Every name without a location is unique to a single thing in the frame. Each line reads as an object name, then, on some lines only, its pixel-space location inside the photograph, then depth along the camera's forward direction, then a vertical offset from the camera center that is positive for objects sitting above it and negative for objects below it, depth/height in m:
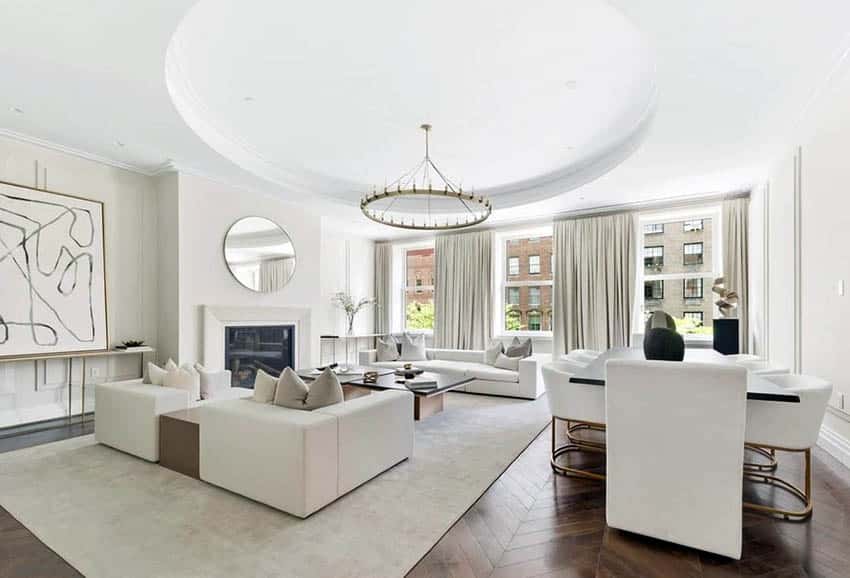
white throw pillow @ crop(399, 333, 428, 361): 6.79 -0.97
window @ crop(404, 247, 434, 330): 8.74 +0.01
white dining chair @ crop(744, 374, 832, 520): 2.15 -0.70
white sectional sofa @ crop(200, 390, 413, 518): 2.34 -0.95
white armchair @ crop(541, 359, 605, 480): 2.84 -0.76
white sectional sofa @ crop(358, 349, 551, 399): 5.50 -1.14
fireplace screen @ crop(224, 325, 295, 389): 5.51 -0.83
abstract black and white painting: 4.02 +0.16
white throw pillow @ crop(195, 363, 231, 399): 3.98 -0.89
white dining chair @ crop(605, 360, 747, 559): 1.87 -0.75
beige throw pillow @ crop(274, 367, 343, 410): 2.68 -0.65
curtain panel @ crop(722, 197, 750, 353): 5.56 +0.46
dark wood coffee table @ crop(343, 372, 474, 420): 4.19 -0.99
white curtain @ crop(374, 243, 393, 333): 8.85 +0.09
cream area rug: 1.94 -1.25
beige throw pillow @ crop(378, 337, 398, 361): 6.77 -0.97
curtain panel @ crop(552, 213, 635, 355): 6.31 +0.11
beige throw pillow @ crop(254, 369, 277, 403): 2.80 -0.65
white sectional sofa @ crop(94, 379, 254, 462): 3.17 -0.95
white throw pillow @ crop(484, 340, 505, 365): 6.25 -0.93
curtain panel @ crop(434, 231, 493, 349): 7.62 -0.03
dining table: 1.99 -0.53
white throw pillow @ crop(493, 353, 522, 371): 5.83 -1.01
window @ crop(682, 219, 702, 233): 6.22 +0.93
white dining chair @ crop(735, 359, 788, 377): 2.95 -0.58
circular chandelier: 5.79 +1.29
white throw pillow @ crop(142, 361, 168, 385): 3.59 -0.72
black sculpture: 2.48 -0.30
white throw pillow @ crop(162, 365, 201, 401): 3.55 -0.76
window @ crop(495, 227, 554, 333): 7.42 +0.11
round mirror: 5.53 +0.49
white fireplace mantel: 5.14 -0.43
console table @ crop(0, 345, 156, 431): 4.05 -0.66
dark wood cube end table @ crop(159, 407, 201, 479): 2.90 -1.07
